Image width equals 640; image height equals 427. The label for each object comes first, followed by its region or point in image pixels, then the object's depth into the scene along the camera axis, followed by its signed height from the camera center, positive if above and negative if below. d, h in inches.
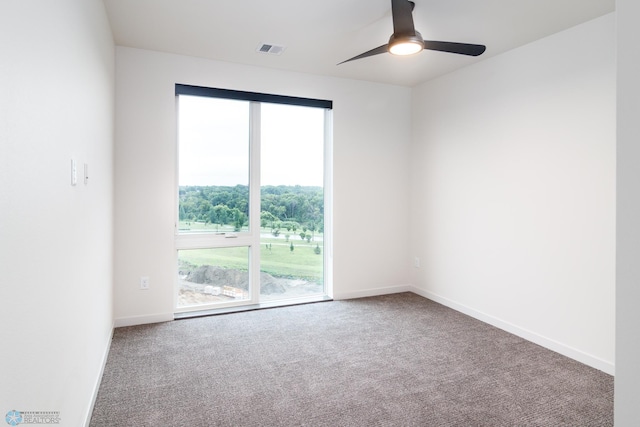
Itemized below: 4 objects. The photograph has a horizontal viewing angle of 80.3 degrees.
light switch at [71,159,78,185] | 68.4 +7.4
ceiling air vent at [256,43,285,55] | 138.8 +61.6
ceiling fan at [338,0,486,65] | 96.6 +47.5
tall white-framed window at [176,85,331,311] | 158.7 +6.6
